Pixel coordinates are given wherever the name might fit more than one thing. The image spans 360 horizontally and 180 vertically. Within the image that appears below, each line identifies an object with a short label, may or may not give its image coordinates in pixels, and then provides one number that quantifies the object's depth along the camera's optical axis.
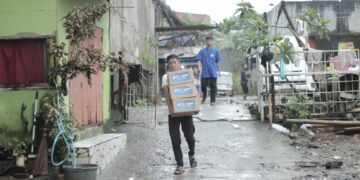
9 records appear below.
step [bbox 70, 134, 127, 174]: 8.09
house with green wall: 8.95
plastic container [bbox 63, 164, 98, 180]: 7.45
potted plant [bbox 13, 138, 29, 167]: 8.34
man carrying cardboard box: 8.41
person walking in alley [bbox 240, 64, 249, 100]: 27.34
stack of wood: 11.59
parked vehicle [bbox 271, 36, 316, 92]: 12.63
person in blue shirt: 15.02
